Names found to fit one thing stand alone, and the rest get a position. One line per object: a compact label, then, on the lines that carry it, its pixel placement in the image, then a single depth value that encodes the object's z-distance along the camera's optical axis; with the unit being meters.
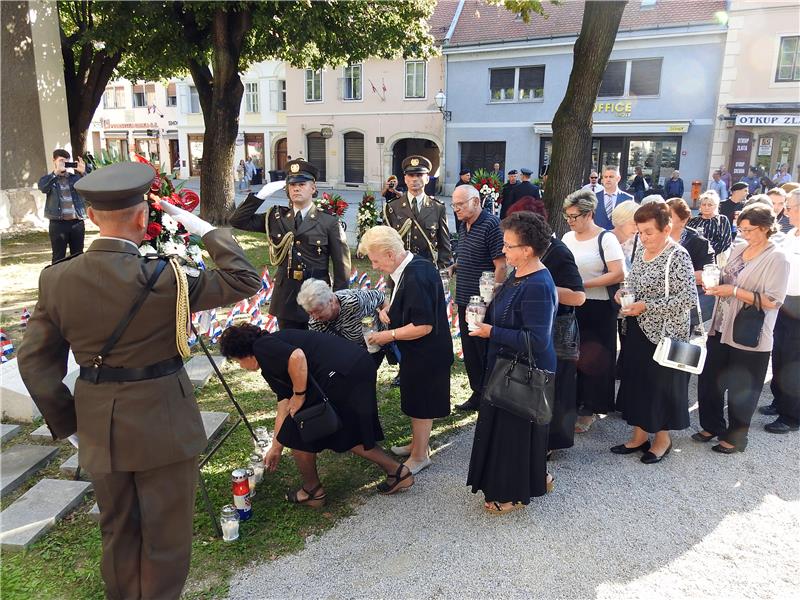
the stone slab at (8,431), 4.66
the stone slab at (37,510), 3.43
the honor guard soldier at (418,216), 6.32
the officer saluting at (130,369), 2.38
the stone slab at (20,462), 3.98
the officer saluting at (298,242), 4.96
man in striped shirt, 4.76
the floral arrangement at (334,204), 9.80
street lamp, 26.12
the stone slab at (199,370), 5.69
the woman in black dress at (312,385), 3.26
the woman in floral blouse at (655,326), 4.05
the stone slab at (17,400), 4.93
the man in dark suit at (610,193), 7.84
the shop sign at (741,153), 22.36
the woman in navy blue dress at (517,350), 3.29
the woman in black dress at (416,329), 3.79
